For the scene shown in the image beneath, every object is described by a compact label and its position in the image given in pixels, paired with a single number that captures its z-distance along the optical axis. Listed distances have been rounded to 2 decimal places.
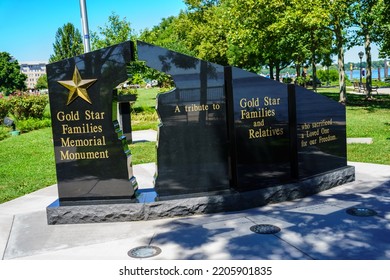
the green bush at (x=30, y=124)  21.73
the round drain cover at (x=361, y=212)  5.72
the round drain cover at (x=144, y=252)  4.65
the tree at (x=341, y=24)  21.53
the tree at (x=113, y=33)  28.81
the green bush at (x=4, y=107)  24.15
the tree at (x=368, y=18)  22.23
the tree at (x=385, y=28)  21.47
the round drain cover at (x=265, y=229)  5.20
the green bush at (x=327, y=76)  60.84
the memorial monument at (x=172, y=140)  5.94
